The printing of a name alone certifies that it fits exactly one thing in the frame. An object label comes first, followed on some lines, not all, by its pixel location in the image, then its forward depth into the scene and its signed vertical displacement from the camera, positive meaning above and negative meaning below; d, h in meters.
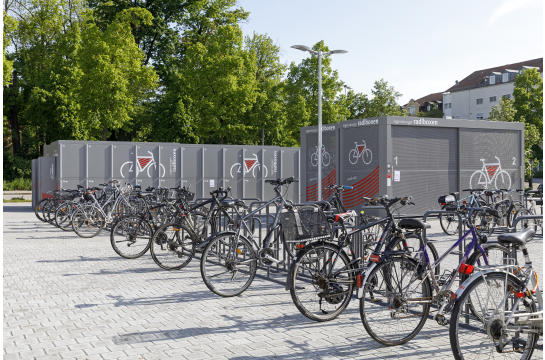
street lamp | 17.50 +0.41
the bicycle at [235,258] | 6.67 -1.01
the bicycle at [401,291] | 4.66 -0.99
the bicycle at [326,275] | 5.42 -0.98
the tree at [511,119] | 36.71 +3.95
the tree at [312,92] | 33.88 +5.10
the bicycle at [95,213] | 12.69 -0.87
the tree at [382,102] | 49.47 +6.47
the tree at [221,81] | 32.19 +5.43
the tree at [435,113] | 72.89 +7.96
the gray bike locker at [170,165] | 19.16 +0.35
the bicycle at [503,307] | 3.87 -0.93
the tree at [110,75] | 30.06 +5.45
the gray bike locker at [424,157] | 15.97 +0.51
